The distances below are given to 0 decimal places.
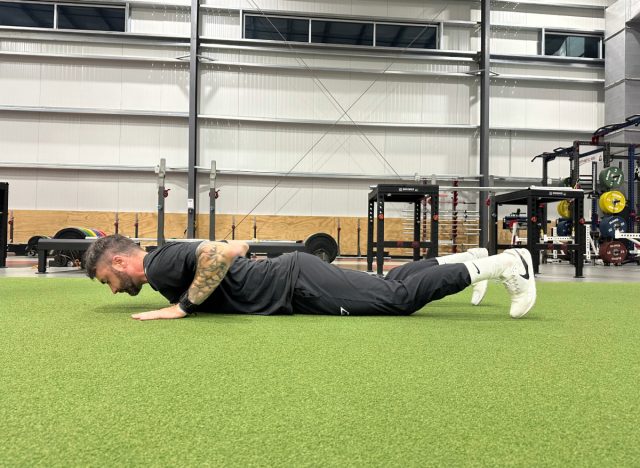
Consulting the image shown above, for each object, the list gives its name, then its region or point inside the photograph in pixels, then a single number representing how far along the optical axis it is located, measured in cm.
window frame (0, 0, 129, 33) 1022
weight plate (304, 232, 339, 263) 789
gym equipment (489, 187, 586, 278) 590
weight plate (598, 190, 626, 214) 878
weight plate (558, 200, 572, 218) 954
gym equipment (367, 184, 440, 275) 579
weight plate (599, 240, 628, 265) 881
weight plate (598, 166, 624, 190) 877
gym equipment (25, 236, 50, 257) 959
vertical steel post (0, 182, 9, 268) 612
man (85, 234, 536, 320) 219
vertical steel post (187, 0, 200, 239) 1008
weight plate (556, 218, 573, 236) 945
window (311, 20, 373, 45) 1091
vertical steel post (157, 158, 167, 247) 796
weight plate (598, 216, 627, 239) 890
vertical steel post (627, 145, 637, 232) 878
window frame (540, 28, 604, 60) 1119
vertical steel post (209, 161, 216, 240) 904
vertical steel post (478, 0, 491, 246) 1059
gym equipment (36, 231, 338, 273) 532
